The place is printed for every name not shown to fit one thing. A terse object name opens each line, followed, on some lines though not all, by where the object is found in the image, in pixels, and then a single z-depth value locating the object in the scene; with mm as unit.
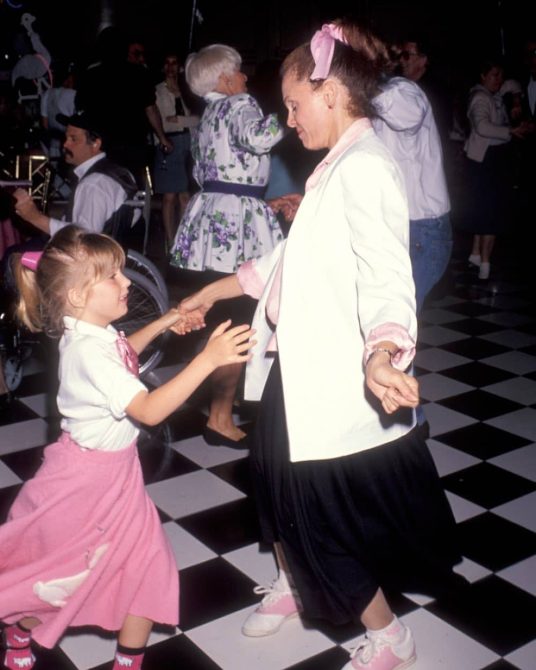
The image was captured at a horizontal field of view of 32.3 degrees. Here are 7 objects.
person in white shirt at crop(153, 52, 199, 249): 7355
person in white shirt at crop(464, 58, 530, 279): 6098
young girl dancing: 1999
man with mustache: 3672
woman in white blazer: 1773
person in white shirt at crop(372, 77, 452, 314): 3281
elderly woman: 3424
